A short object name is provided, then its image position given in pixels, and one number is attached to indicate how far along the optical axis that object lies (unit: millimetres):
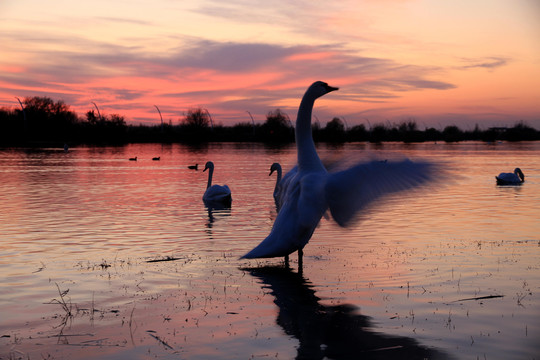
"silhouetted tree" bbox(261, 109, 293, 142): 171125
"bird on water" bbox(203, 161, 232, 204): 21609
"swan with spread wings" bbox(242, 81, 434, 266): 7625
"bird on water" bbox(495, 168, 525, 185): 29922
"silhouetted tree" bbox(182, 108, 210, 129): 172375
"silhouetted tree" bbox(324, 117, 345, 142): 181250
